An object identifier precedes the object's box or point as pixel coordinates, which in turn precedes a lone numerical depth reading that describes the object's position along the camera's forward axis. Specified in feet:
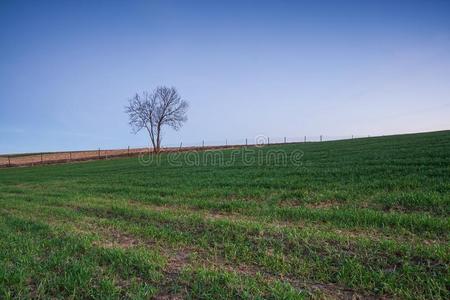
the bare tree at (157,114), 231.91
